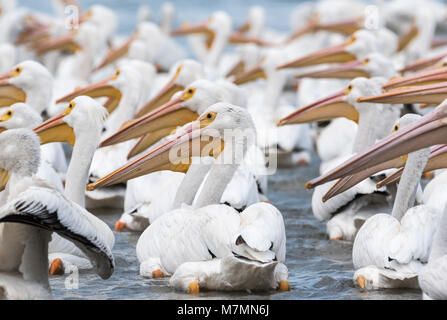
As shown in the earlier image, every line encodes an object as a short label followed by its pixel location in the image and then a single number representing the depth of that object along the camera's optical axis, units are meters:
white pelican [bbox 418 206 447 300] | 7.24
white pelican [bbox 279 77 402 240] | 10.64
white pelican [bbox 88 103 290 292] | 8.09
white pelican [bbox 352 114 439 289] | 8.30
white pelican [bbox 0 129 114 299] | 6.98
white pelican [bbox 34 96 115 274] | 10.03
